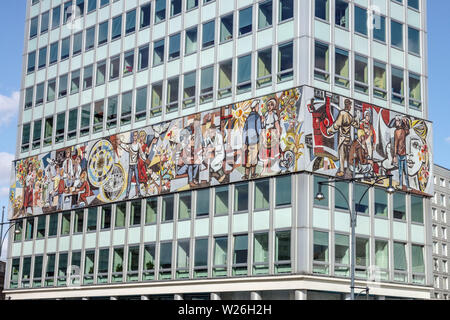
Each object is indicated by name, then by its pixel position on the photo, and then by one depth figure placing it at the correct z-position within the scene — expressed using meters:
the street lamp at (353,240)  35.00
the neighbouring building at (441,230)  127.69
